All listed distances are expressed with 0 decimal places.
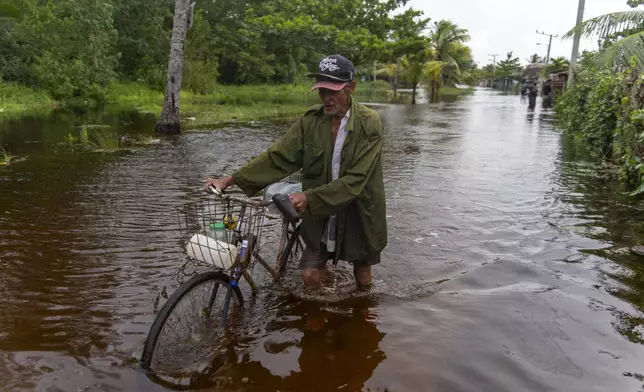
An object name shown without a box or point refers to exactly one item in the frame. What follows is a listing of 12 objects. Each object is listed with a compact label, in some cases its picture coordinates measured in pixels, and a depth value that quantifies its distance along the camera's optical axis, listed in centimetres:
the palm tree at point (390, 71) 5531
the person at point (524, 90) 4544
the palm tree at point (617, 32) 1148
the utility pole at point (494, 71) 9543
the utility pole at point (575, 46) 2271
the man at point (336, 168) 371
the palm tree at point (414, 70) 4138
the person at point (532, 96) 3136
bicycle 333
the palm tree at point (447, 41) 5325
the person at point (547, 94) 3364
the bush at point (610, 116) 809
